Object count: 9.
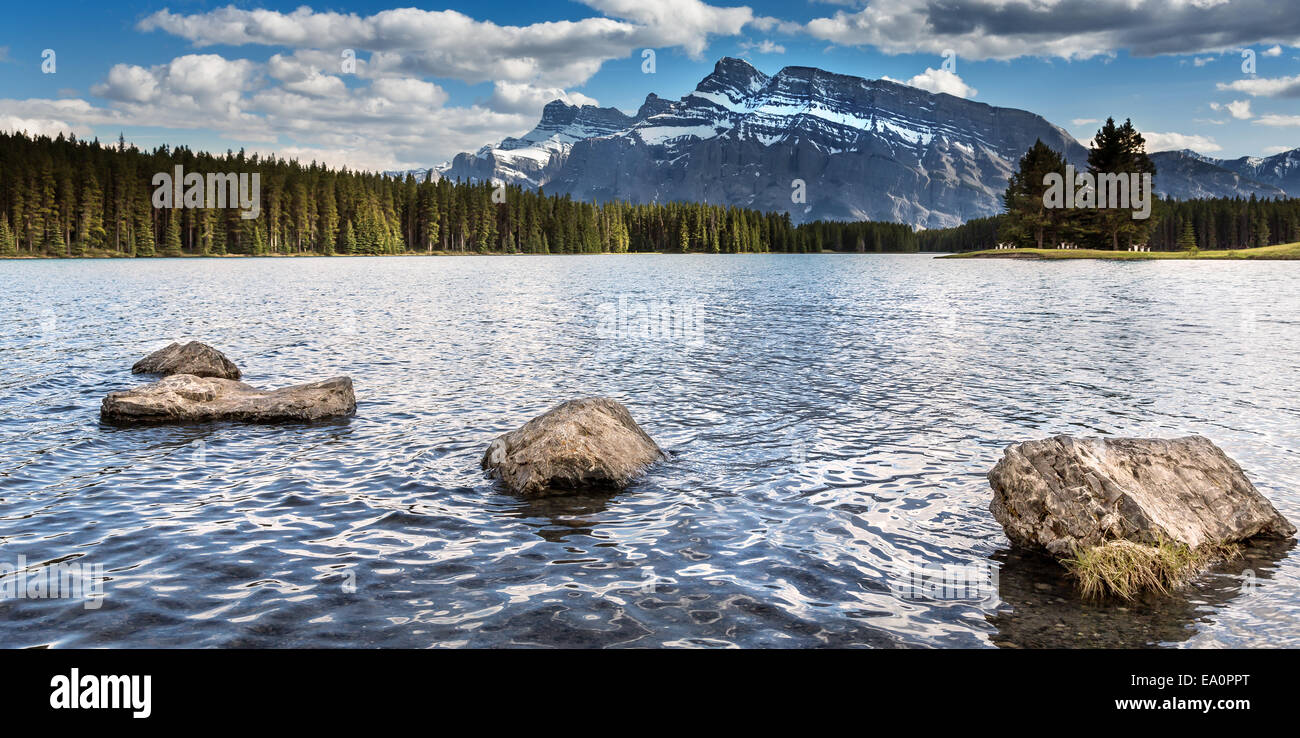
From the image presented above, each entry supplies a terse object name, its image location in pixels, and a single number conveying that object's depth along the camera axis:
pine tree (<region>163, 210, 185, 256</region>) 167.38
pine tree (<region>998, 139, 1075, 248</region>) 127.94
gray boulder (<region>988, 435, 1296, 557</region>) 10.53
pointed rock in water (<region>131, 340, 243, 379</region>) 24.55
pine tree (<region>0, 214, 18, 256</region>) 144.38
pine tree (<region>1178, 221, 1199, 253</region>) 180.62
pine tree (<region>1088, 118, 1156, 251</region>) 125.31
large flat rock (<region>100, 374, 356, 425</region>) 19.00
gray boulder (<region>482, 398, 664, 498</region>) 13.95
